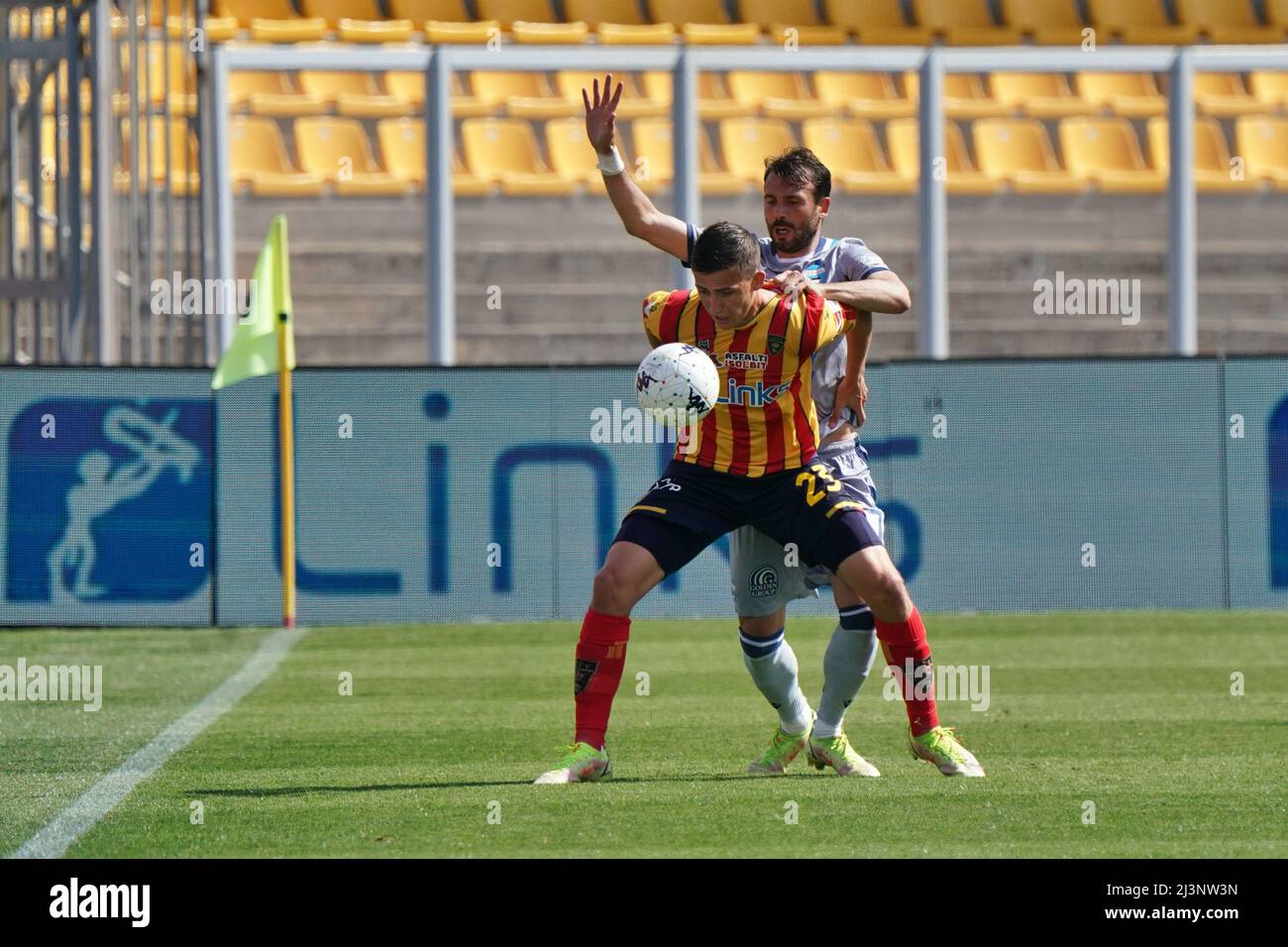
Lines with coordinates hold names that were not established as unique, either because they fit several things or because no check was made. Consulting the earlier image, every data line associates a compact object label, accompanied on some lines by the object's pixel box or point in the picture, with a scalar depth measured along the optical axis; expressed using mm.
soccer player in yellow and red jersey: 7242
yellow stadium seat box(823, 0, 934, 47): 24316
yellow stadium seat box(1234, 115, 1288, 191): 22855
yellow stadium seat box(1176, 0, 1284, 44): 24567
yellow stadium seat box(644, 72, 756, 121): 22125
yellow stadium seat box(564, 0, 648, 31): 24359
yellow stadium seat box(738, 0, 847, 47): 24500
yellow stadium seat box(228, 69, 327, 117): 22266
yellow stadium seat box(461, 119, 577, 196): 21891
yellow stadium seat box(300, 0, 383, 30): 24250
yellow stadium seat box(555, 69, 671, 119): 21812
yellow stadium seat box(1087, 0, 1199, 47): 24391
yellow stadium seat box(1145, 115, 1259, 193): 22094
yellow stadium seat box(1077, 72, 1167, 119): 23141
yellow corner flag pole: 14906
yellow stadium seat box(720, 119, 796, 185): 21641
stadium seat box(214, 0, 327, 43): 22391
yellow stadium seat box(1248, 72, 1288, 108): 24000
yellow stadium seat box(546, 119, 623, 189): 22109
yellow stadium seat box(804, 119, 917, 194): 21969
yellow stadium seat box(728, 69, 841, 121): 23328
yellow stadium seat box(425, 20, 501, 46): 22031
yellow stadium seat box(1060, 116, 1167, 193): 22812
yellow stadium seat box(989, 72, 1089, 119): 23016
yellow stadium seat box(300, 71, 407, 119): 22172
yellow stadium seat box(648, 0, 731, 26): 24547
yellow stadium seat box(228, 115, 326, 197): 21484
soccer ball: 6965
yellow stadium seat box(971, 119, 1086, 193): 22438
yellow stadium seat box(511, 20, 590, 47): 22516
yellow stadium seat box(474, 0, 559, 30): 24016
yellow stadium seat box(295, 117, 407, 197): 21750
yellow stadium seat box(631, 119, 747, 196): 21234
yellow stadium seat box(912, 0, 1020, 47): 24156
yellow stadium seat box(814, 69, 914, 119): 23406
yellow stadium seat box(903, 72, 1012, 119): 22562
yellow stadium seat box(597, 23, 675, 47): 22375
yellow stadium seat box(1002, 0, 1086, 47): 24438
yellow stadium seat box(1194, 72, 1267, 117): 23203
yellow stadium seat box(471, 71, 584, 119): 22375
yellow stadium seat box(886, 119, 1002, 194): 21422
